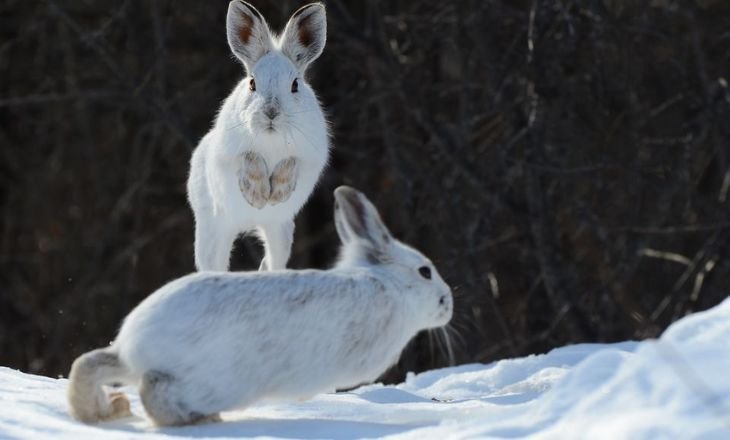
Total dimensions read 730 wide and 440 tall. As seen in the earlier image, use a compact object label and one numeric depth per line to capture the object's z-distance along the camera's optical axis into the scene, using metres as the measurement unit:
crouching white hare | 9.49
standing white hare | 12.79
